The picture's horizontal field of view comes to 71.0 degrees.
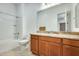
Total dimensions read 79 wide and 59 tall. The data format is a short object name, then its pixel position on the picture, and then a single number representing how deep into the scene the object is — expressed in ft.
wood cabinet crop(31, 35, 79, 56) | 3.35
